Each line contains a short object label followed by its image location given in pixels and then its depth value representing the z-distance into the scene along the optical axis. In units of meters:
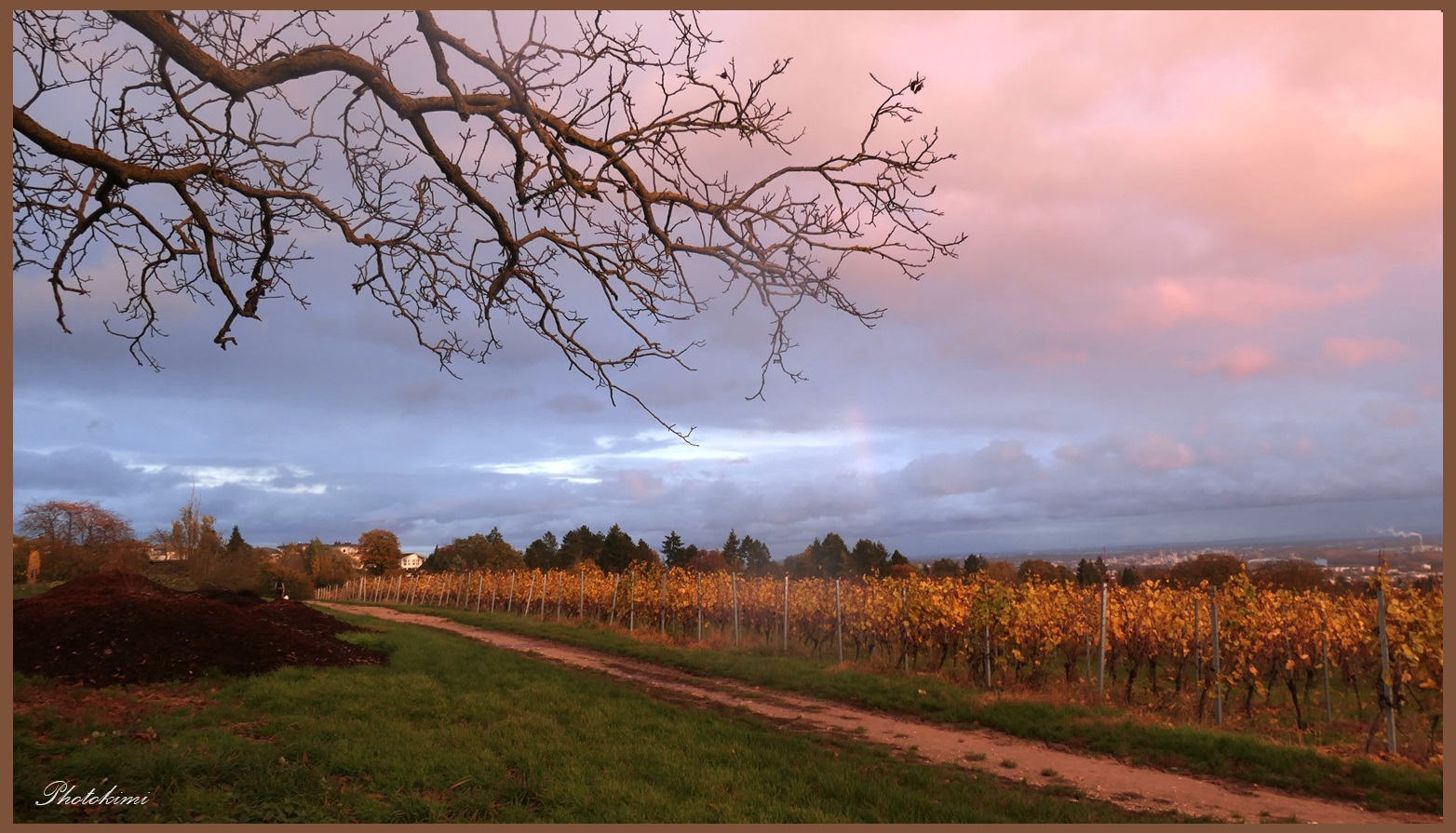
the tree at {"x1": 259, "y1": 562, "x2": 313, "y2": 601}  31.23
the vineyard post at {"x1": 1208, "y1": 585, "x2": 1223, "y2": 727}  9.27
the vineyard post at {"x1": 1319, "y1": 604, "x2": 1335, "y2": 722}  9.48
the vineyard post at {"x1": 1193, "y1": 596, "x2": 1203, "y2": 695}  9.91
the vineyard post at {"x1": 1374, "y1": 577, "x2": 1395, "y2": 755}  7.43
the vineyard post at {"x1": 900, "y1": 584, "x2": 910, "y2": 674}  13.11
